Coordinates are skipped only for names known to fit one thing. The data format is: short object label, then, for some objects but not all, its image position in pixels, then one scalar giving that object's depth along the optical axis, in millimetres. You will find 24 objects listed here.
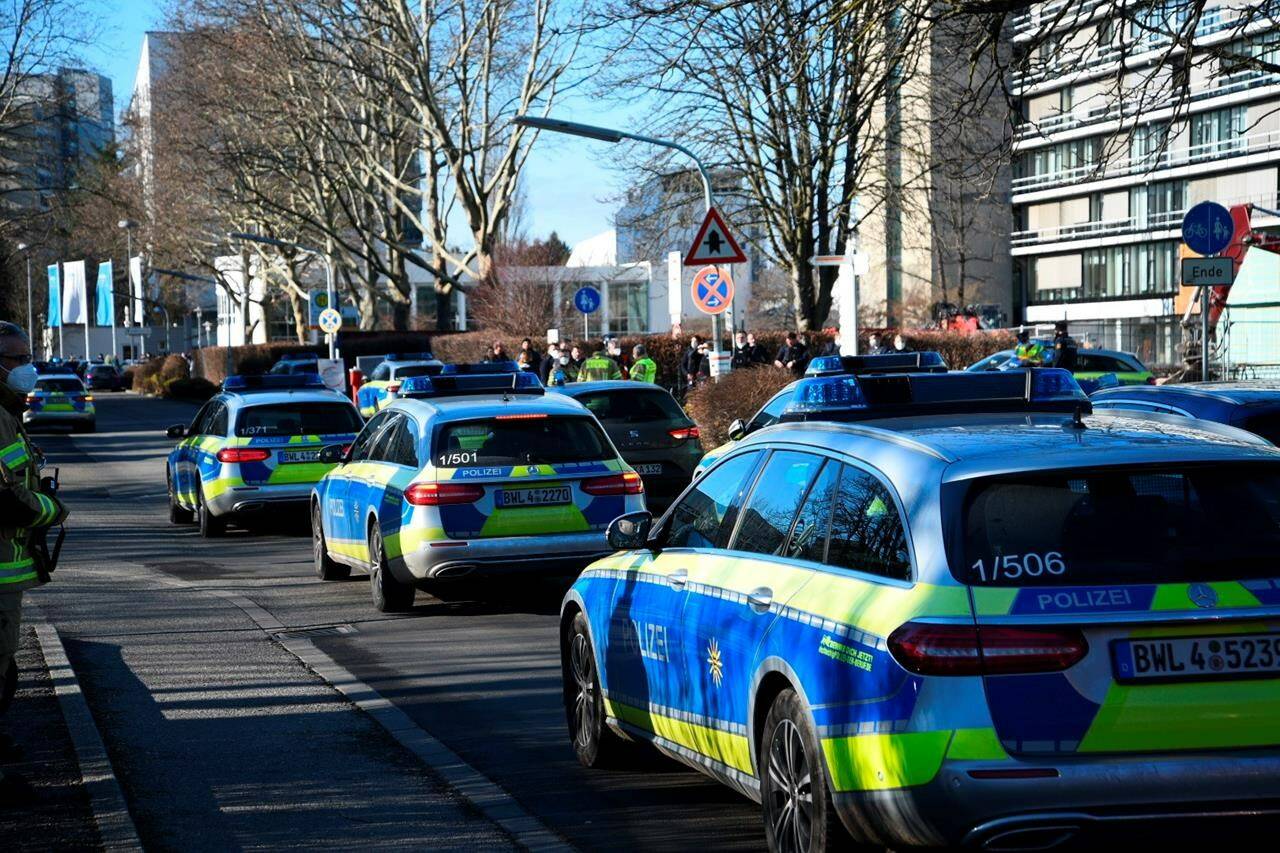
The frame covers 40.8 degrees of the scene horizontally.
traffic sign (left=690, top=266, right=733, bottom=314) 22359
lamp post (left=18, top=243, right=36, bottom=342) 110188
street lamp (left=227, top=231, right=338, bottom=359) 48475
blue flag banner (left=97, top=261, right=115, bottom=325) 64500
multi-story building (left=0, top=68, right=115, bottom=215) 49750
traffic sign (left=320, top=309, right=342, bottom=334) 46719
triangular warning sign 20078
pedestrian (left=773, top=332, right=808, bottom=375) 29897
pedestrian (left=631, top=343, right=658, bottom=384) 28266
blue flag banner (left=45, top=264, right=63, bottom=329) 70562
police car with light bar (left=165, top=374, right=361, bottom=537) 18797
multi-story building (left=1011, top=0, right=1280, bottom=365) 71188
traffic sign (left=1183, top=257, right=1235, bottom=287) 18609
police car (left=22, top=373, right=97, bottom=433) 48938
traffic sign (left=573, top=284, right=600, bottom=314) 34125
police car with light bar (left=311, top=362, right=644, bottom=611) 12078
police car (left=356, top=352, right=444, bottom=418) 34281
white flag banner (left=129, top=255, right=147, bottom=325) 70875
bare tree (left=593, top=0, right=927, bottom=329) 37500
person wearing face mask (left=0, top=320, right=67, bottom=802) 6695
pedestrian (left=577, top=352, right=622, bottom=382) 27844
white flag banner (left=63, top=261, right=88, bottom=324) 63531
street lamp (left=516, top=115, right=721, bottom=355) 26906
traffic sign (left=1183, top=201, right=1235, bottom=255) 19188
